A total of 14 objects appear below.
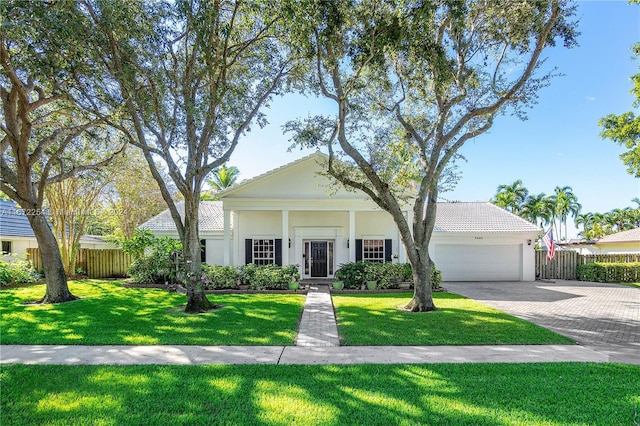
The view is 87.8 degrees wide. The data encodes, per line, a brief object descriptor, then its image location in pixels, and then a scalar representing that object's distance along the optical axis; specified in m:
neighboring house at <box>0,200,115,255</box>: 18.94
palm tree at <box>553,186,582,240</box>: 47.59
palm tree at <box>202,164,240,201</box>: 31.25
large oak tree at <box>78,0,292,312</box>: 7.64
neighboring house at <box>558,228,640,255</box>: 23.64
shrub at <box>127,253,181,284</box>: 15.12
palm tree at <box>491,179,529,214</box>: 40.50
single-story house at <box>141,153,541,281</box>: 16.00
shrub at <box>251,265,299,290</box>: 13.97
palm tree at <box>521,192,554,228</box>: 41.78
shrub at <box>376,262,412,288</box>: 14.42
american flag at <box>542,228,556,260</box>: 17.86
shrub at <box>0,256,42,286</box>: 14.94
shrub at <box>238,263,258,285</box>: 14.31
